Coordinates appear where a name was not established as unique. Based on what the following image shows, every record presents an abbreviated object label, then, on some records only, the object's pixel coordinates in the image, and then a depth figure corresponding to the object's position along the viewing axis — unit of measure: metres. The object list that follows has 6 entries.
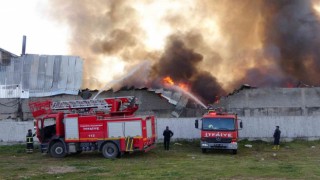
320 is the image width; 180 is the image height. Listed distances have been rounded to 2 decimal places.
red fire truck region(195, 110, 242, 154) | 17.30
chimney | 30.57
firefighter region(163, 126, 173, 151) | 18.46
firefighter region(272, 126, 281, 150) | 19.08
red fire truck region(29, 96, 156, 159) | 15.98
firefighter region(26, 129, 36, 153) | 18.43
